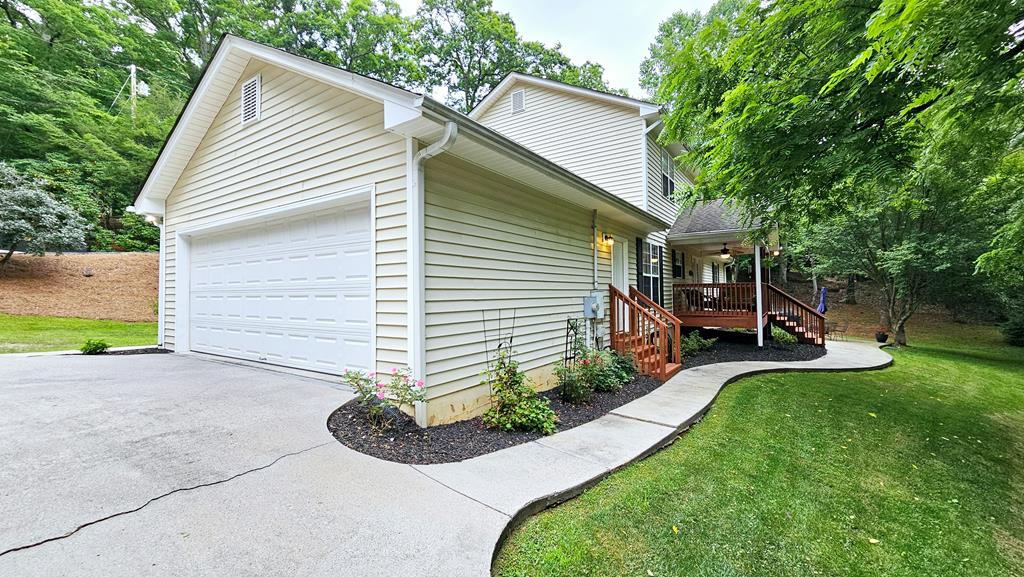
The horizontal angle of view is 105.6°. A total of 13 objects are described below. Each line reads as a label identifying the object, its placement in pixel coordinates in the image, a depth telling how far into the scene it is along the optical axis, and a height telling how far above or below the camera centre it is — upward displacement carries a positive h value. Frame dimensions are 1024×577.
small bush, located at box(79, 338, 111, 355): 6.60 -0.86
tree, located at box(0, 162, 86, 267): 10.97 +2.29
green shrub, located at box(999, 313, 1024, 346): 13.48 -1.43
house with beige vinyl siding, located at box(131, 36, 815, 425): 3.97 +0.83
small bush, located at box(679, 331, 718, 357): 8.78 -1.23
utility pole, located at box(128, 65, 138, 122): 16.80 +9.40
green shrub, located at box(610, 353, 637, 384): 6.11 -1.23
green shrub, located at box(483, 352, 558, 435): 3.98 -1.20
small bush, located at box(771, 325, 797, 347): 9.88 -1.19
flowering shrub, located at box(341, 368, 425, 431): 3.56 -0.94
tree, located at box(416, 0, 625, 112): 21.02 +13.34
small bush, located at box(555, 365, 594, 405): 5.07 -1.22
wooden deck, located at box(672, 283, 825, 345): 9.69 -0.45
